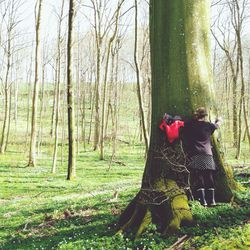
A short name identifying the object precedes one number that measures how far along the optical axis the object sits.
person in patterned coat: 5.93
